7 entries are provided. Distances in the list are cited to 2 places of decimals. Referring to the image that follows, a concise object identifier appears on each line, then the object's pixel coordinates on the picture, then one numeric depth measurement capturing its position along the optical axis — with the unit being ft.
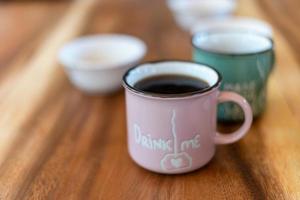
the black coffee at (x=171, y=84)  2.11
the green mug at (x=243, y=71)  2.29
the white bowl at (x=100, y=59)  2.73
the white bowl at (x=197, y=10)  3.75
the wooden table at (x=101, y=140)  1.96
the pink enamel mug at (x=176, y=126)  1.93
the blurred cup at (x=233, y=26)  3.22
